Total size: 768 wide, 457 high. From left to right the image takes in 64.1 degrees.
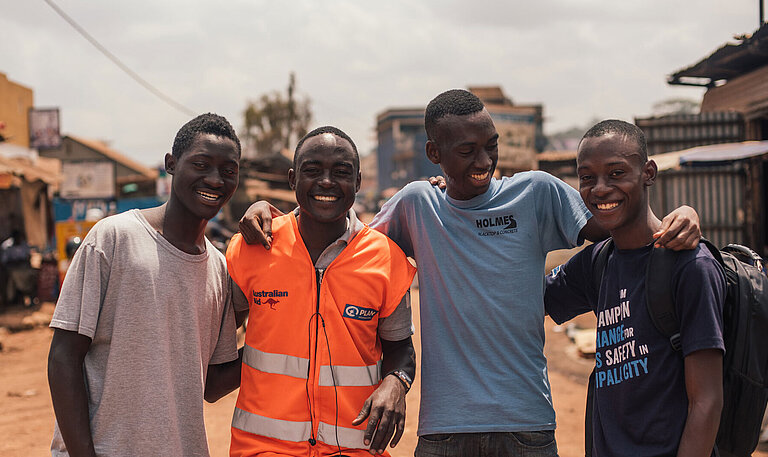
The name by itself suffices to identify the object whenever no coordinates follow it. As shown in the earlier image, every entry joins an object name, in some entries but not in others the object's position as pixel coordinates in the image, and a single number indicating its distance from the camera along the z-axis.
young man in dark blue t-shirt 1.98
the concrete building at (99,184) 26.17
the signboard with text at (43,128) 27.64
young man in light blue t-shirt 2.42
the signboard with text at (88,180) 27.52
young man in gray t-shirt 2.16
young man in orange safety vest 2.29
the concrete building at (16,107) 25.73
